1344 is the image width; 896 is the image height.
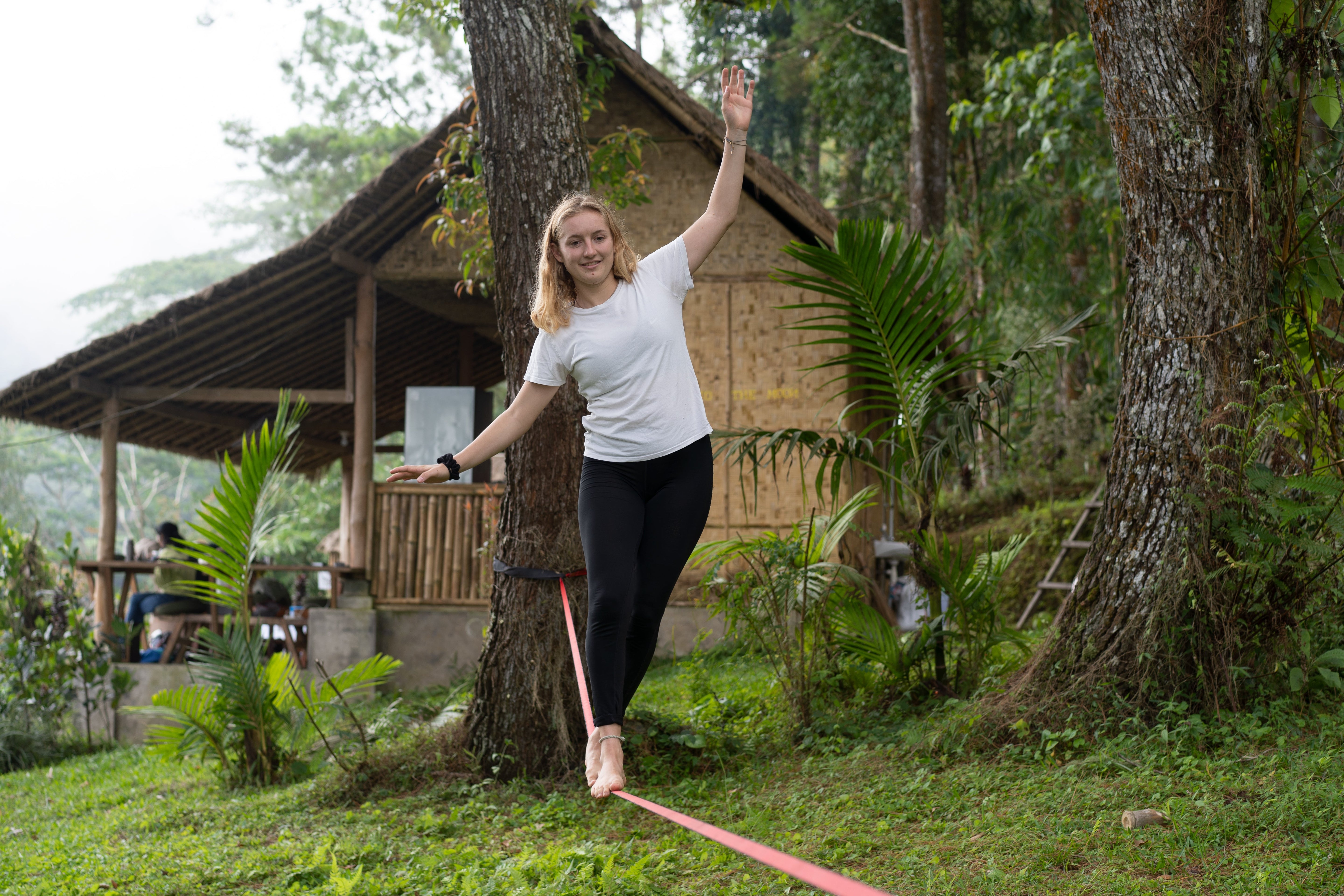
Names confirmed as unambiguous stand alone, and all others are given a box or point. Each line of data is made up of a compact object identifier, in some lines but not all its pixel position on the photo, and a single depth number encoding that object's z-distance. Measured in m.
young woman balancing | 3.07
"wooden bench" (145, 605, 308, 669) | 9.92
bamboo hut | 9.32
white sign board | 10.92
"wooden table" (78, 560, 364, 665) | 9.18
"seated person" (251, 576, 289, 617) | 10.40
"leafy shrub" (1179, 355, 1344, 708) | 3.77
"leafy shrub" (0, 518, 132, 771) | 8.55
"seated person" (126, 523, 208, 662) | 9.67
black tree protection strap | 4.25
